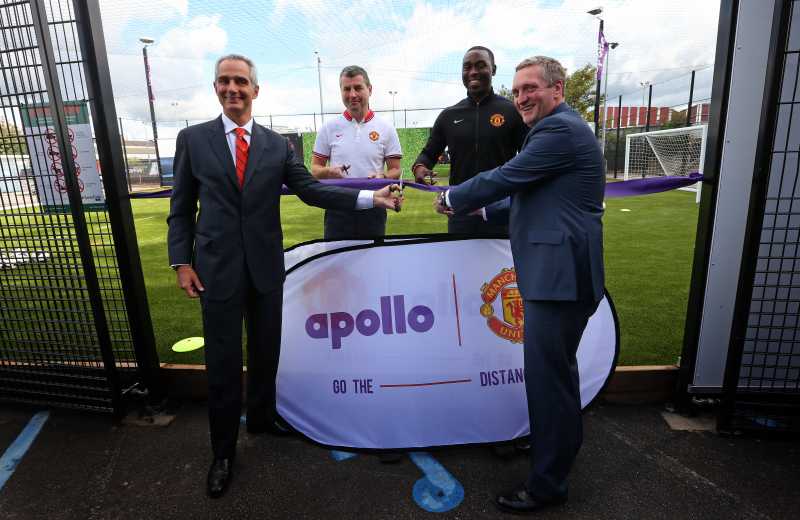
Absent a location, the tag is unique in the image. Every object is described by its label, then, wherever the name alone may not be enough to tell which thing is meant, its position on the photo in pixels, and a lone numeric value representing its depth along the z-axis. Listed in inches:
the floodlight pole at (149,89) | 935.8
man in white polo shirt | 118.0
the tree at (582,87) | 1230.9
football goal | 591.5
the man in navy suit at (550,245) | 73.2
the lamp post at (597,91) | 819.4
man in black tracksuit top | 113.7
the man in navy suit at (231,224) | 83.6
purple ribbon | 104.1
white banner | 96.7
